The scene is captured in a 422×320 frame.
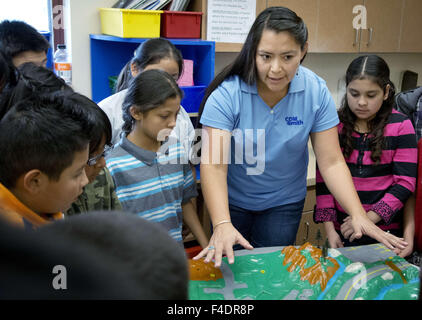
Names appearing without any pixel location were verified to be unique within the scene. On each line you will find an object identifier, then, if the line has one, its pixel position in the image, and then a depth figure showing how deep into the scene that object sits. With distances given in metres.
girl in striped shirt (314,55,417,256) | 1.60
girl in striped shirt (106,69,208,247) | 1.42
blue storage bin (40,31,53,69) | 2.31
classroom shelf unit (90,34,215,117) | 2.31
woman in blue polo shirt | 1.32
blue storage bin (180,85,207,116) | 2.28
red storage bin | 2.19
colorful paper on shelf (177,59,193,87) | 2.33
